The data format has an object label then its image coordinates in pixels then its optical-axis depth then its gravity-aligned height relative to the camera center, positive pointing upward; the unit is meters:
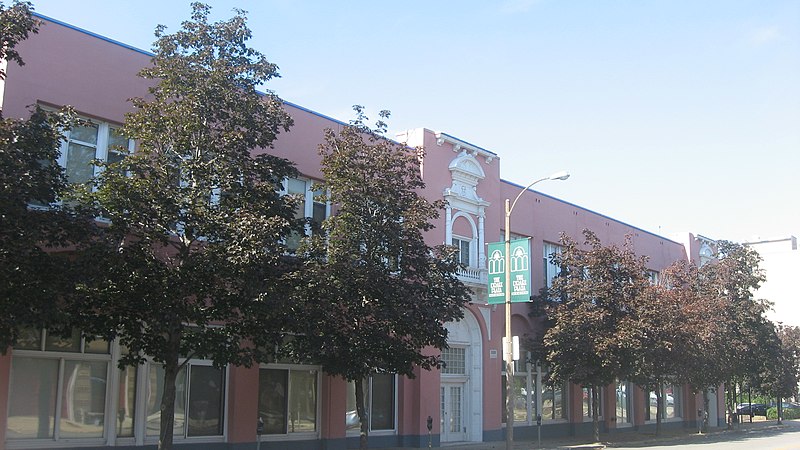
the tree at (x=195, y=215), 14.54 +2.61
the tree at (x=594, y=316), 29.95 +1.64
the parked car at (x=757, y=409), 64.12 -3.89
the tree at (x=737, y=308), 39.84 +2.76
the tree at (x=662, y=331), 29.70 +1.08
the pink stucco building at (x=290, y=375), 18.17 -0.56
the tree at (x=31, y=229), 12.34 +2.00
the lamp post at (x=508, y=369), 22.77 -0.31
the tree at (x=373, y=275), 19.30 +2.01
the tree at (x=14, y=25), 13.12 +5.40
